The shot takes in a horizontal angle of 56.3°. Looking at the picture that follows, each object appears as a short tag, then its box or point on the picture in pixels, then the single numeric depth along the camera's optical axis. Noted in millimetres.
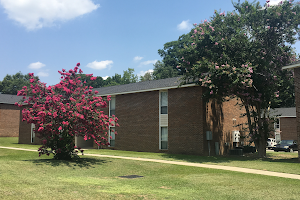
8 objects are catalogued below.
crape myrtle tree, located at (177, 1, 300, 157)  19625
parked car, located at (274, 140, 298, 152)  31562
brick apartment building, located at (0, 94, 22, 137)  43250
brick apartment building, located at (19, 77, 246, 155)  22688
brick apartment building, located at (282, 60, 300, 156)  18331
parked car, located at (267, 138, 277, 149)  37691
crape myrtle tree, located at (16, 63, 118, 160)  14273
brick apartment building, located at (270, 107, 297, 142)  44625
